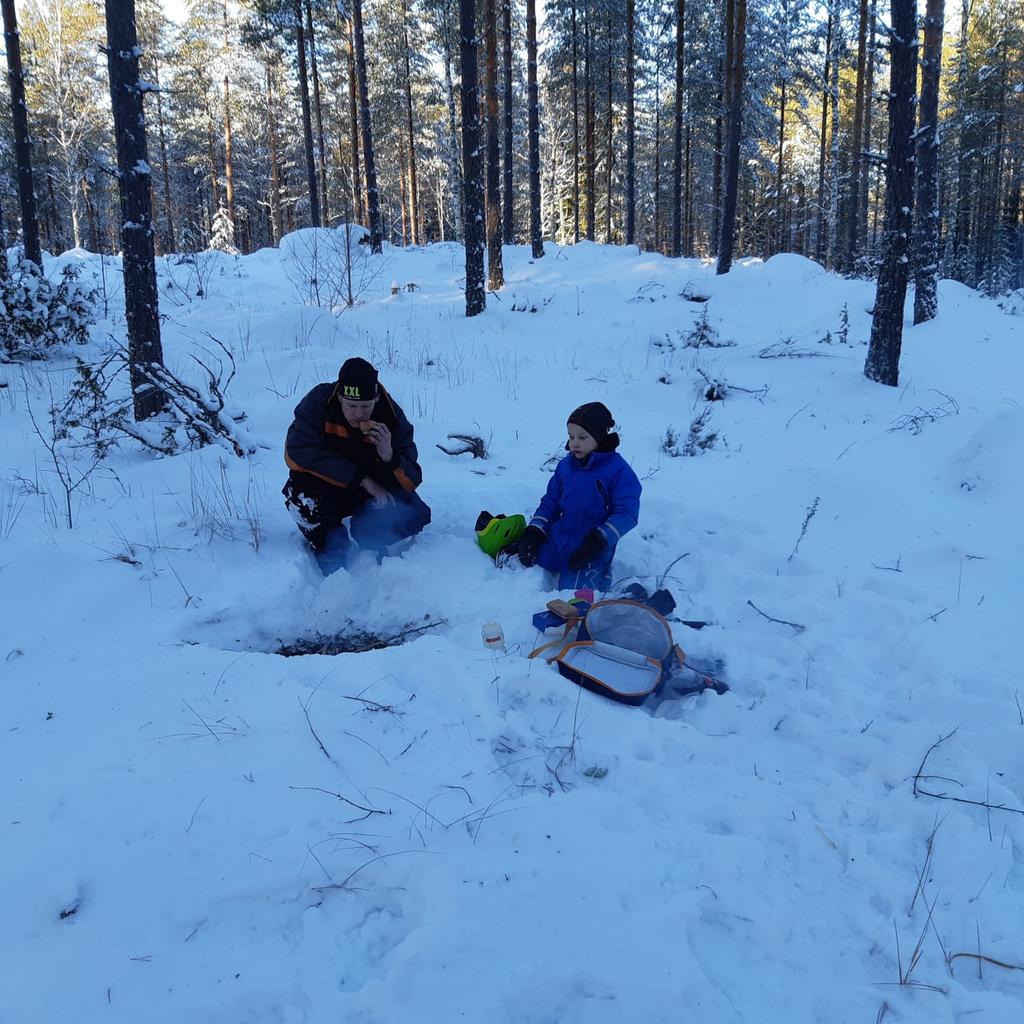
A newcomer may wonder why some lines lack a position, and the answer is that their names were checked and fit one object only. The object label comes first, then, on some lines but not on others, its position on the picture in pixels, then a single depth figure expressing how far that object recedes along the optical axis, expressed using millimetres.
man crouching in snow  3861
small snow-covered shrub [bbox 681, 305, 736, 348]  9781
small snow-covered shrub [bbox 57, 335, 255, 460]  5078
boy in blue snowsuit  3709
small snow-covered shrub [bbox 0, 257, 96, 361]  7691
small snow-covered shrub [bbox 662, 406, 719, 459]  5938
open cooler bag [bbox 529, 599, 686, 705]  2885
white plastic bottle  3162
